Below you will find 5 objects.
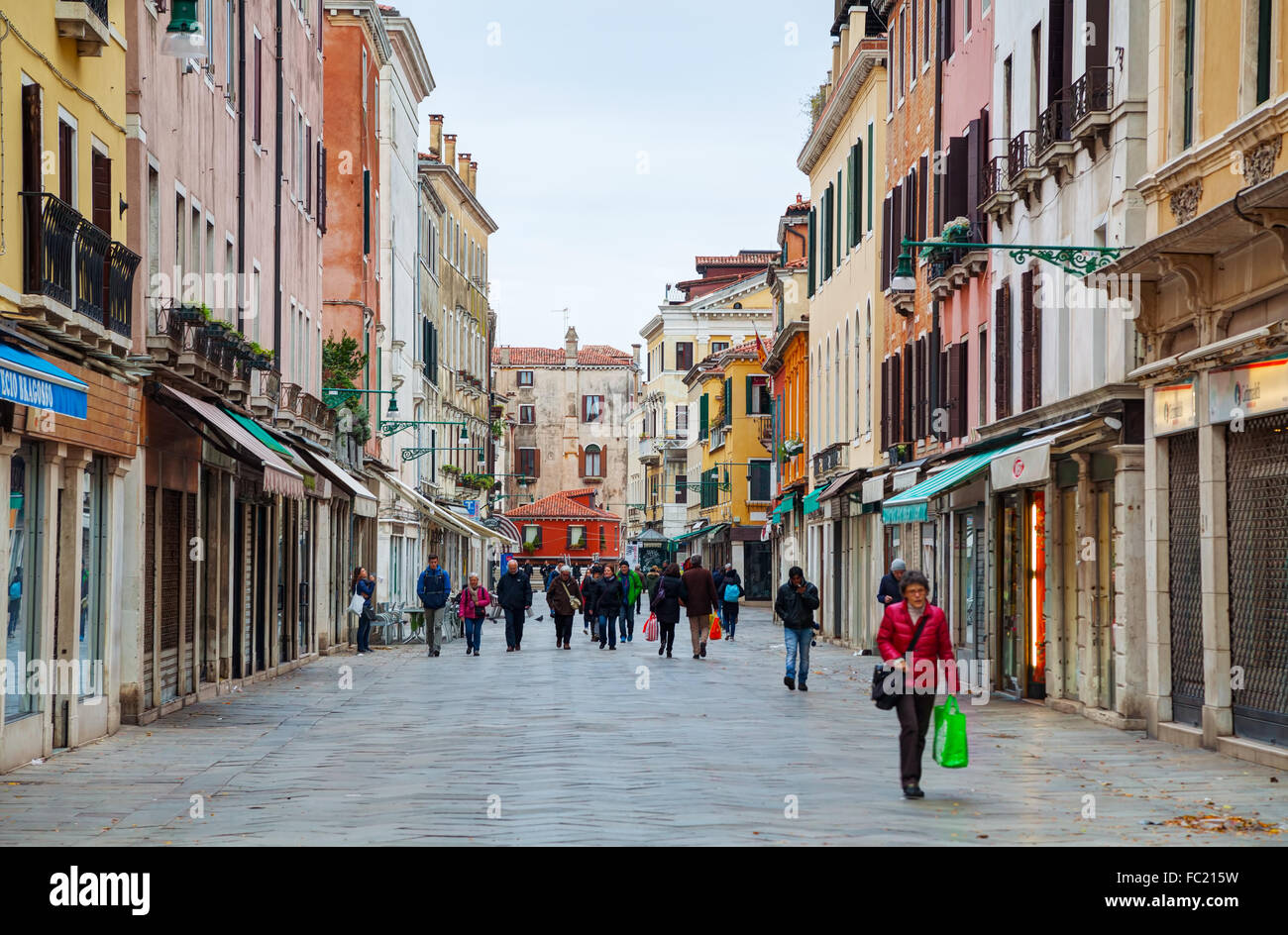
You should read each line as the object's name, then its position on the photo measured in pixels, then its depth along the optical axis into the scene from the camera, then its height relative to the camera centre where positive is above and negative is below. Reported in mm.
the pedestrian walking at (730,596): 46094 -1046
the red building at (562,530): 126000 +1597
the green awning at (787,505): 54672 +1381
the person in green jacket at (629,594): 41812 -1025
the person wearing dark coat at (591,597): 40969 -949
